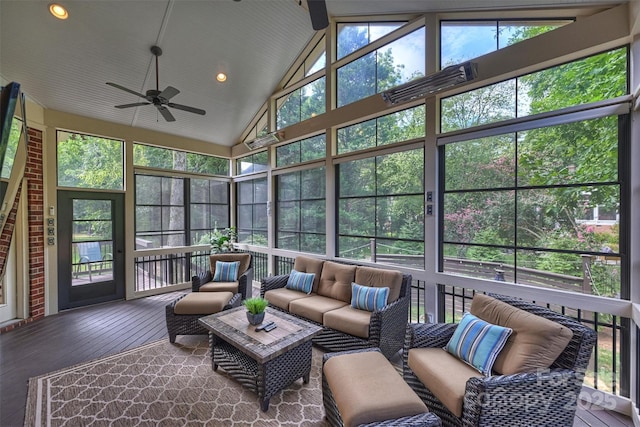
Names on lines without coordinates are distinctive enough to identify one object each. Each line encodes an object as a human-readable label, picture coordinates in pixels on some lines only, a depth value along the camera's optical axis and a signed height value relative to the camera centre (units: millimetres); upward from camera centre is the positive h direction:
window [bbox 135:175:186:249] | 5297 +12
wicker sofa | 2799 -1130
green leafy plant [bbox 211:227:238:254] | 5863 -599
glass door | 4516 -620
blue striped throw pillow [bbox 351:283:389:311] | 3080 -981
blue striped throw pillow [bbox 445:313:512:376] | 1932 -966
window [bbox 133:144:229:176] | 5324 +1114
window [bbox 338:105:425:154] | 3547 +1171
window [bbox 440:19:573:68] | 2814 +1950
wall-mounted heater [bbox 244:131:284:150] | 5145 +1424
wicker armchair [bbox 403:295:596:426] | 1599 -1099
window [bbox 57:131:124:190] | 4543 +897
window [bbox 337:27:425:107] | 3566 +2068
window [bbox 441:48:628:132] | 2385 +1193
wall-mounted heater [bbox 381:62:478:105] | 2789 +1431
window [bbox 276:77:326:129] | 4746 +2034
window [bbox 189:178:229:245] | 6012 +109
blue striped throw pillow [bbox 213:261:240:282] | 4438 -974
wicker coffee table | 2219 -1222
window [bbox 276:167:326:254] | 4754 +31
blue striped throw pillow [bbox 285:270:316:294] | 3871 -1000
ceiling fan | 3186 +1367
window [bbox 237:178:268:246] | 5922 +35
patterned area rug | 2121 -1601
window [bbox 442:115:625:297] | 2375 +86
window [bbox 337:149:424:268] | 3539 +63
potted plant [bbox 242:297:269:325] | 2674 -963
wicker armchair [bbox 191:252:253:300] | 4148 -1049
